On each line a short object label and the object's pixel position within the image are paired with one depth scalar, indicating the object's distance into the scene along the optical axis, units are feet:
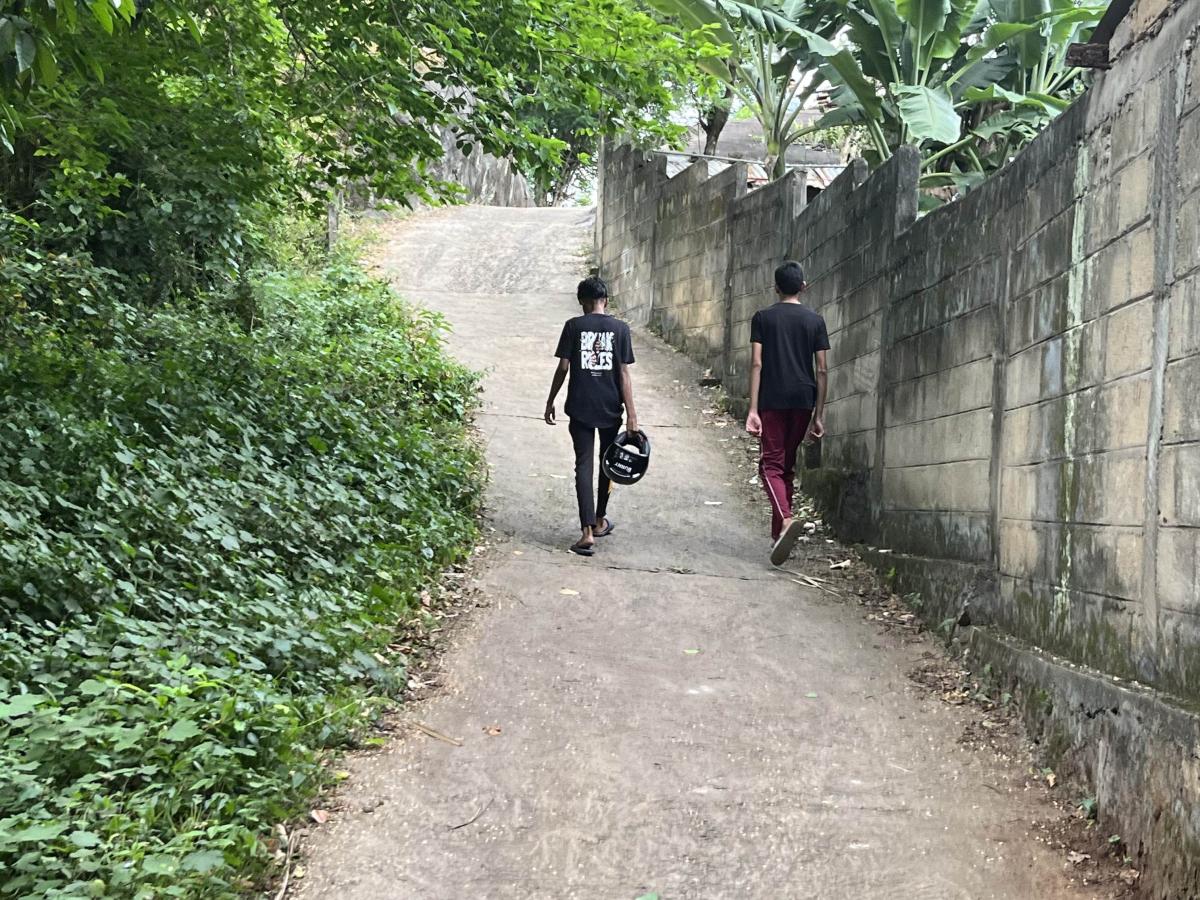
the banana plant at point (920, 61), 34.14
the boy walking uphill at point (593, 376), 25.01
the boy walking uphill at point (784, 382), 24.67
